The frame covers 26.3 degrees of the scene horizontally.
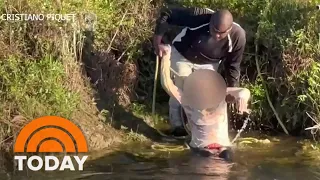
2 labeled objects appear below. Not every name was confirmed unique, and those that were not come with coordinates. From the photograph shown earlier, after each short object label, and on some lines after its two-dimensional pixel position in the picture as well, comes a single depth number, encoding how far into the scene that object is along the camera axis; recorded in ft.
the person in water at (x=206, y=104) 21.98
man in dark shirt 22.29
